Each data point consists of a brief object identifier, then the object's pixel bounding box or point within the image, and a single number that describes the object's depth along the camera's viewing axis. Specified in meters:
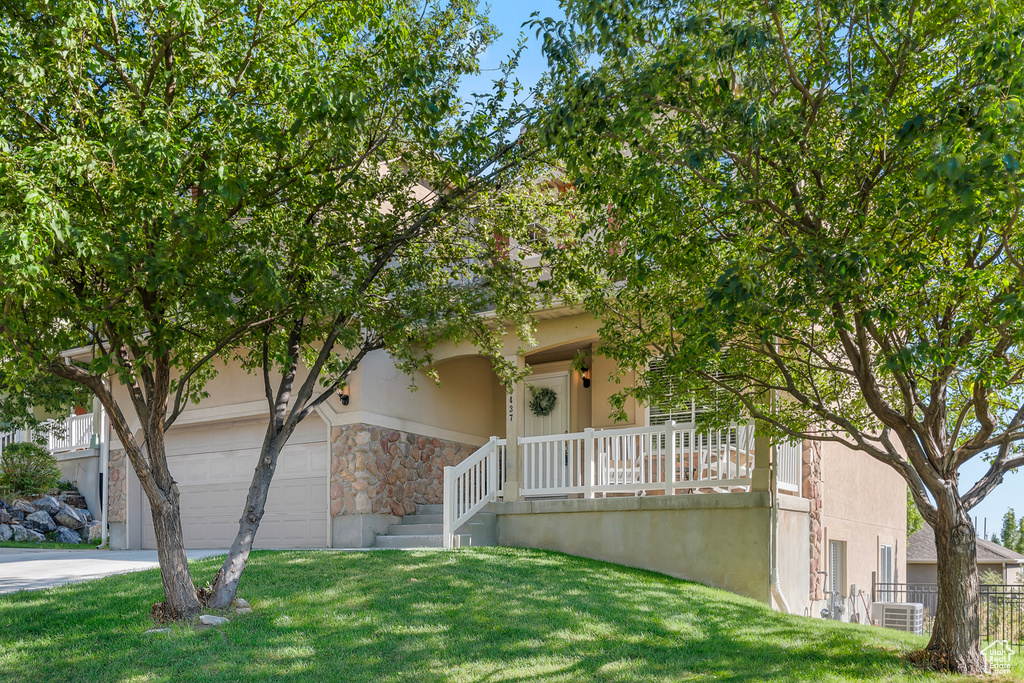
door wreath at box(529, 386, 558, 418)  14.82
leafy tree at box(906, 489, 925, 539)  35.21
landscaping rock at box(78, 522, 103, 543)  17.52
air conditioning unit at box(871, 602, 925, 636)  11.52
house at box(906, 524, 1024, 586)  27.38
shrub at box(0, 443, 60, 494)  18.02
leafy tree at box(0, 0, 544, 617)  6.21
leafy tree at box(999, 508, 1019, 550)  51.79
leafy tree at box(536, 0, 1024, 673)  6.07
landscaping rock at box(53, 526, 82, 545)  17.06
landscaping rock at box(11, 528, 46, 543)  16.80
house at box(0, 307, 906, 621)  11.15
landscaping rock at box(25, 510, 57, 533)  17.20
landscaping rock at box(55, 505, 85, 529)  17.69
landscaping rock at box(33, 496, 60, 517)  17.80
